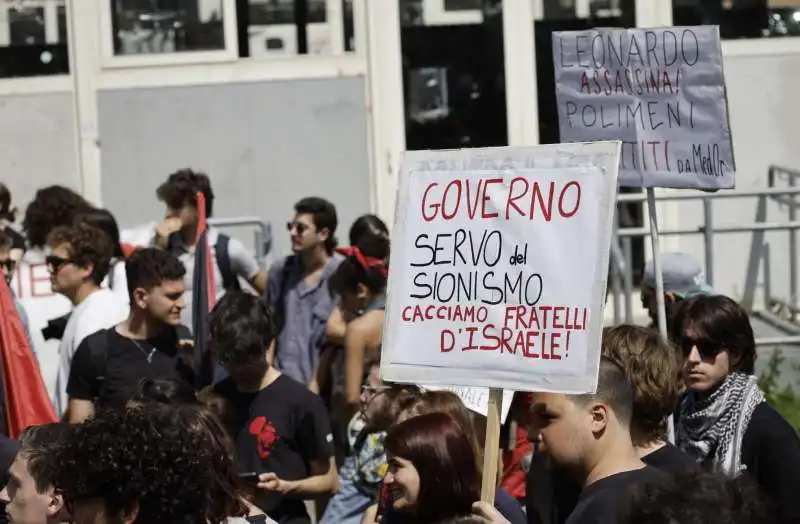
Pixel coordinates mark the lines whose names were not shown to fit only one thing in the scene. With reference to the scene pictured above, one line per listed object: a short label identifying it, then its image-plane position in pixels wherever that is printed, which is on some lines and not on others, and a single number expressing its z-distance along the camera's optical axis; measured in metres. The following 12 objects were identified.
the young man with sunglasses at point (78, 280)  7.56
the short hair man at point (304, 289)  8.78
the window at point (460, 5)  11.98
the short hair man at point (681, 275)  7.27
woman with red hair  4.85
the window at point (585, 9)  12.05
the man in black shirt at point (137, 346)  7.03
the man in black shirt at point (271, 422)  6.48
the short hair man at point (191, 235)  8.94
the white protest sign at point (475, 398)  6.18
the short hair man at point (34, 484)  4.32
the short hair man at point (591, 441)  4.29
